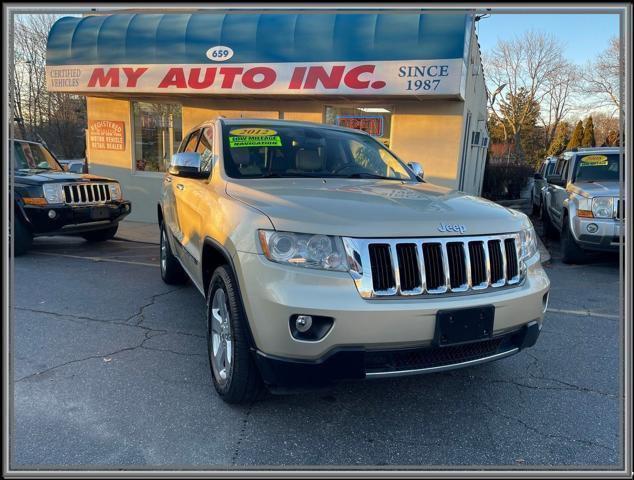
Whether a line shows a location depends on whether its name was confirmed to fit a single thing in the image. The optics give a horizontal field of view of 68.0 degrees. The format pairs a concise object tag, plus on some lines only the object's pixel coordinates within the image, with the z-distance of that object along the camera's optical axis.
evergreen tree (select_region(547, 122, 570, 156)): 41.81
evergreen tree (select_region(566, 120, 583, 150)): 35.03
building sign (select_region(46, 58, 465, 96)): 8.30
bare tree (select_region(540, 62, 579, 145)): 22.34
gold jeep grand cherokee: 2.33
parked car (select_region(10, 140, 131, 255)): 7.05
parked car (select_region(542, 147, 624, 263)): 6.78
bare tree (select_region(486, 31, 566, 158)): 43.96
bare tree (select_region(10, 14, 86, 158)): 11.93
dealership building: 8.36
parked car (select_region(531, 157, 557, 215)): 12.16
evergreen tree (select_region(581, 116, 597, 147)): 33.63
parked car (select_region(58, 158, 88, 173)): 12.38
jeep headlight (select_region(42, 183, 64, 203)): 7.09
